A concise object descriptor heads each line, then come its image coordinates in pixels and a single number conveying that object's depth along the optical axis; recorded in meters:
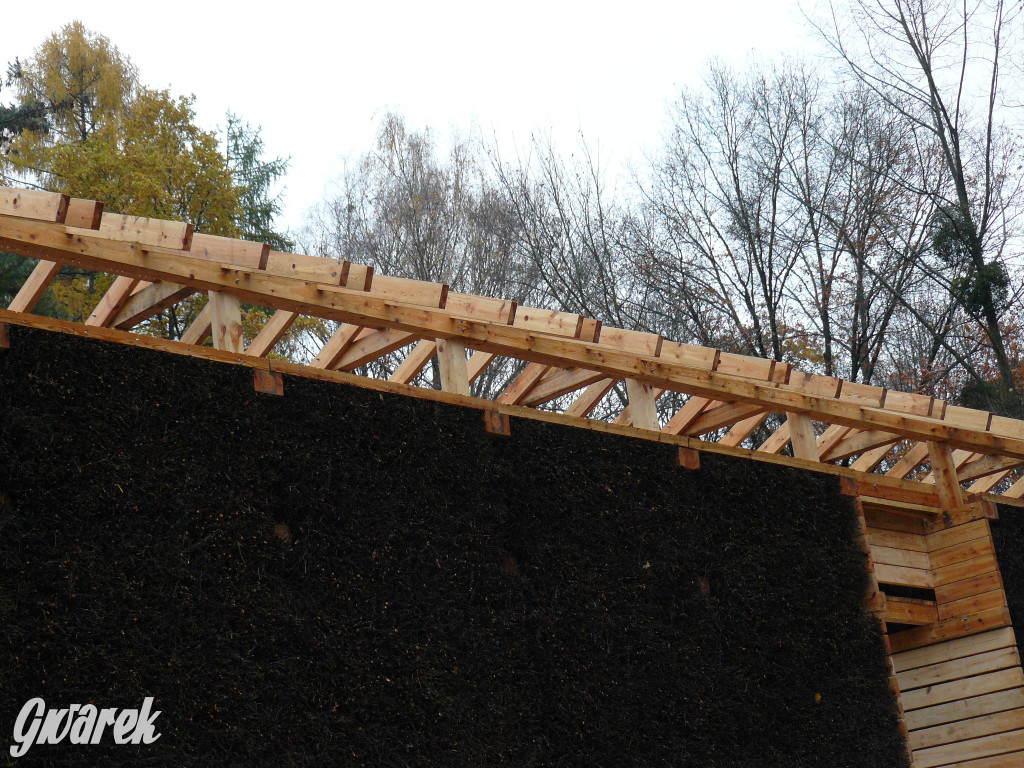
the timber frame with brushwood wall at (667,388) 4.88
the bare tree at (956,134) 19.17
